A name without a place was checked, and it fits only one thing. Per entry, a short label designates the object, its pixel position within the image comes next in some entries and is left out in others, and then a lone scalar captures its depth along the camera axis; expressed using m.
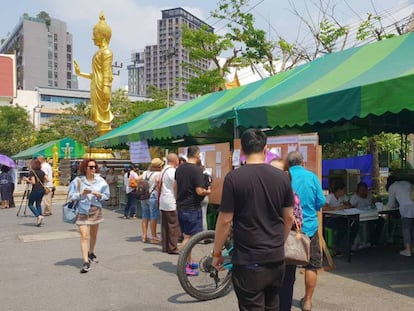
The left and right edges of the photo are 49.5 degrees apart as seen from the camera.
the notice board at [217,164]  8.59
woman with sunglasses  6.53
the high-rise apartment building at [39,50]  107.94
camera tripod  13.24
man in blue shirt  4.58
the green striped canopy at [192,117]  8.95
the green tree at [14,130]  43.19
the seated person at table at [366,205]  8.19
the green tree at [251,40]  21.27
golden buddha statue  23.92
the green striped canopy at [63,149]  31.65
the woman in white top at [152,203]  8.52
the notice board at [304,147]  6.52
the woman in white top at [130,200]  12.65
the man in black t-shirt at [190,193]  6.30
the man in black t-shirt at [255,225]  2.97
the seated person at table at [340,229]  7.23
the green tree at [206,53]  23.31
